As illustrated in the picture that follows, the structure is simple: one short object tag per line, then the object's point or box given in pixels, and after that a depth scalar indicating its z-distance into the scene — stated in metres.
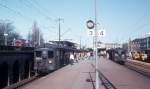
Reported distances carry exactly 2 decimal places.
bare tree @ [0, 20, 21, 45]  42.47
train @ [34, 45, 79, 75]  17.36
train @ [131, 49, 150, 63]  32.19
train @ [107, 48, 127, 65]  32.77
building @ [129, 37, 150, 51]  82.82
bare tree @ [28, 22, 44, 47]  51.51
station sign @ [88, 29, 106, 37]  8.28
